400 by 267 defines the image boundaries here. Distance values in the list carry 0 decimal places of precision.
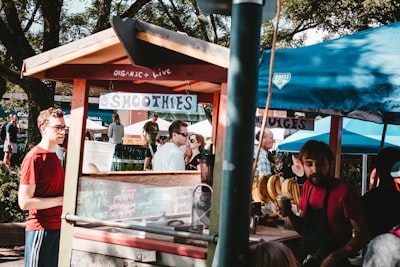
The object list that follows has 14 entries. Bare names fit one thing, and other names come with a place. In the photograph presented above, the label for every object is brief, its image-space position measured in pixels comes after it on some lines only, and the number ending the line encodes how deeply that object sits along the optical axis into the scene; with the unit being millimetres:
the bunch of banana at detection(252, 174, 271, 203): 5570
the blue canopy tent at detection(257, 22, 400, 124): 4242
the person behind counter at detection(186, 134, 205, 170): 11320
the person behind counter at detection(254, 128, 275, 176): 8092
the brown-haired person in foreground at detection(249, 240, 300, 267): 2320
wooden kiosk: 4609
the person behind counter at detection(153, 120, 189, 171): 7199
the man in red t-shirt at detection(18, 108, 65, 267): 4754
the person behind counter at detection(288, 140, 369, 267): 3998
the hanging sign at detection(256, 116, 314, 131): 6469
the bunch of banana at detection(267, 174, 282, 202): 5543
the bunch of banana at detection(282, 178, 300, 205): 5621
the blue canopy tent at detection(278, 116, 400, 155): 10461
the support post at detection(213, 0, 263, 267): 1972
